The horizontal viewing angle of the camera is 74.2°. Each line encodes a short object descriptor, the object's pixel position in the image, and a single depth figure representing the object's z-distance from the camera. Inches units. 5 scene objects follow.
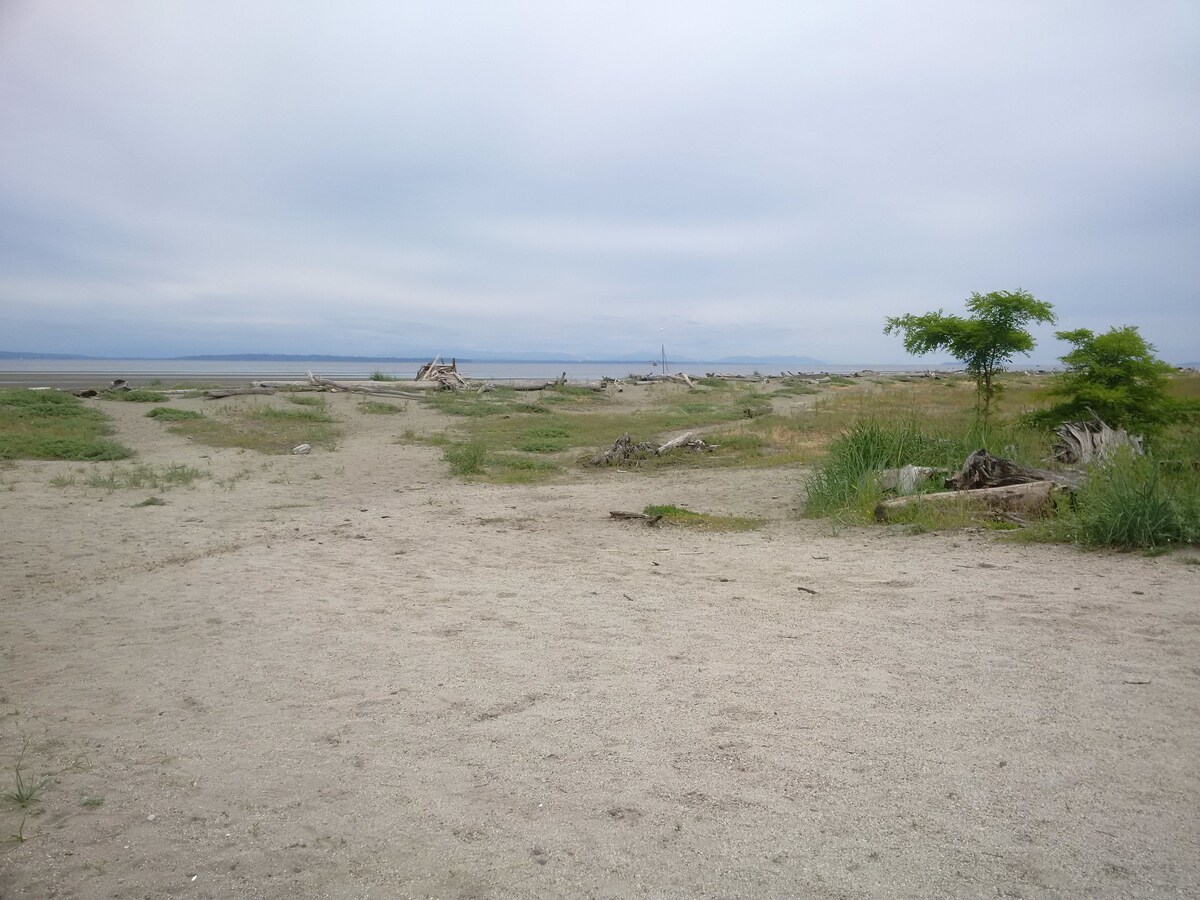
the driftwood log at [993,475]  361.7
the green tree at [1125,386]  467.2
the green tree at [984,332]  577.3
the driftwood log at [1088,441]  401.8
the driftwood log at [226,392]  1003.3
